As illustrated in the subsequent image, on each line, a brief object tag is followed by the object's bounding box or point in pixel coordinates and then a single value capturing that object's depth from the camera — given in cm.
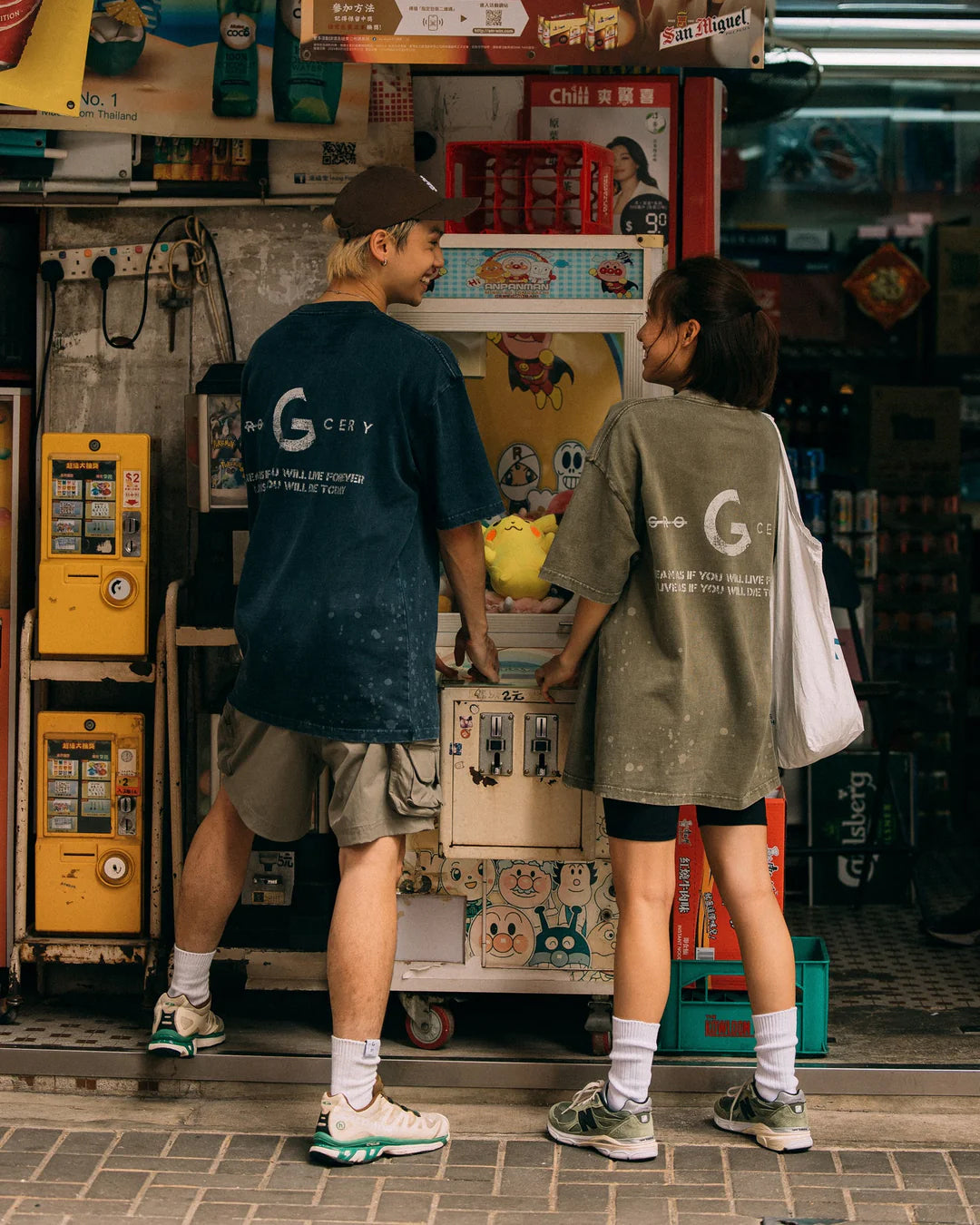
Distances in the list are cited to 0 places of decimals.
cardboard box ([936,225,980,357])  743
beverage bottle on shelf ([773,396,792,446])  683
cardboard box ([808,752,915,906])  600
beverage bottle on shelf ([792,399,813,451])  687
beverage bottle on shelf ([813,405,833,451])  688
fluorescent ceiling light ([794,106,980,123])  759
